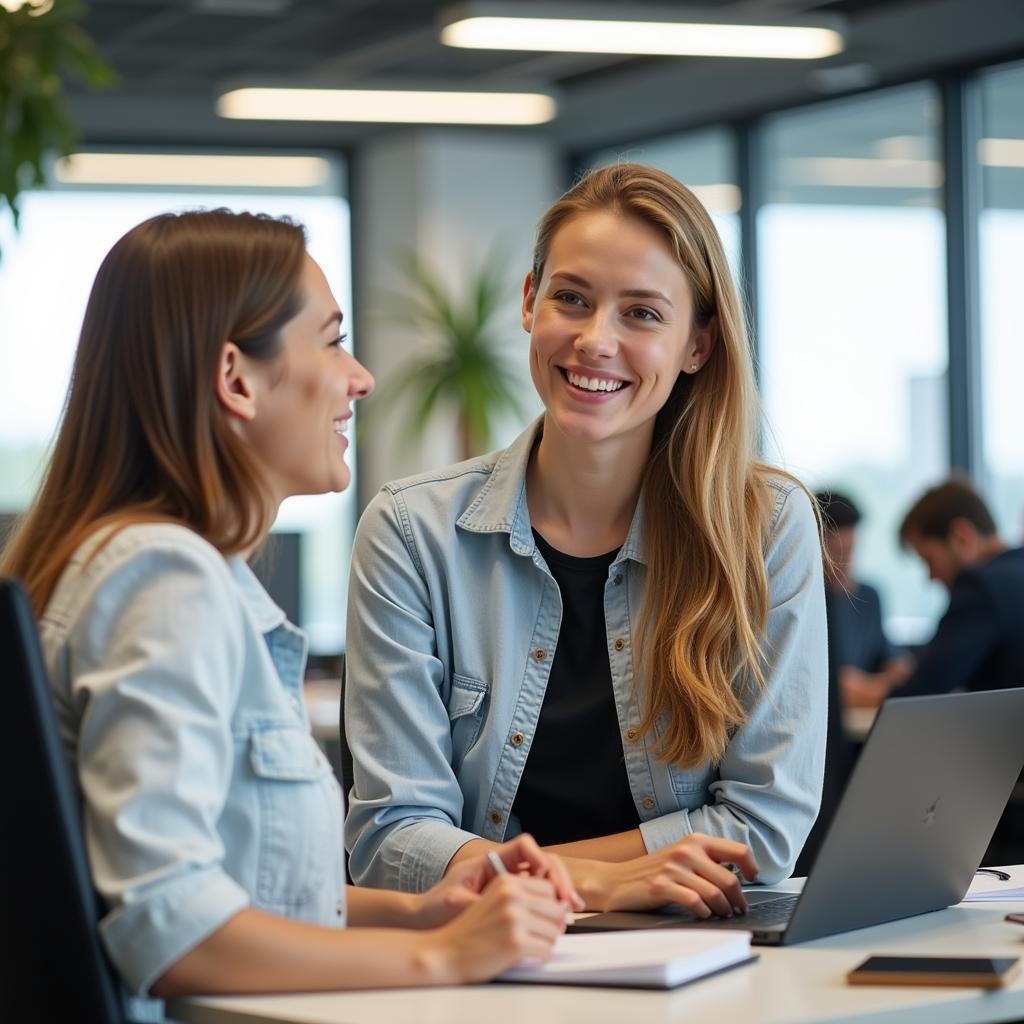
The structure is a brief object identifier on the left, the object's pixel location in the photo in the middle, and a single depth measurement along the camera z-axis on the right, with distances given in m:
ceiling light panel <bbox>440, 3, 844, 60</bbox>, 5.41
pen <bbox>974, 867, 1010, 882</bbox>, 2.10
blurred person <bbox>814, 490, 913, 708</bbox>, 5.50
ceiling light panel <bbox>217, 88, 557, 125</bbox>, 6.77
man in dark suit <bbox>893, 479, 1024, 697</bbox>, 4.64
